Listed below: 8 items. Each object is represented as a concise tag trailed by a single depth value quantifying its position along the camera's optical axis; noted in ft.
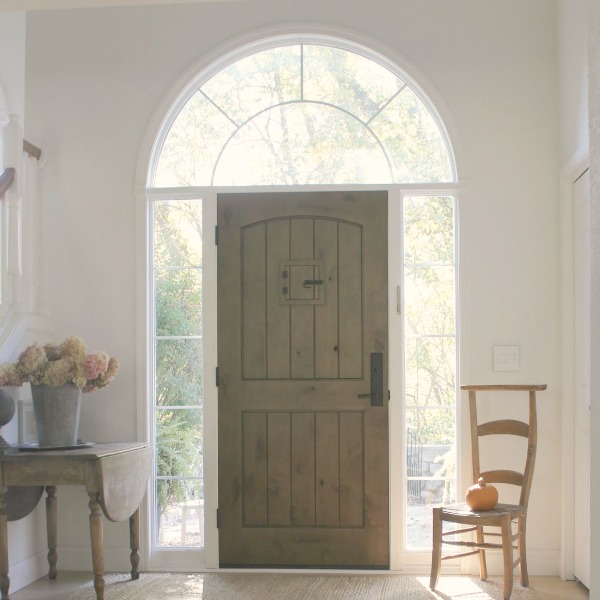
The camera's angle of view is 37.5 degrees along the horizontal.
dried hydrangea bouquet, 13.12
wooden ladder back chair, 13.08
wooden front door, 15.10
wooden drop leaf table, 12.49
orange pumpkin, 13.37
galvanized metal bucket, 13.30
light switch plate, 14.88
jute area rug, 13.48
